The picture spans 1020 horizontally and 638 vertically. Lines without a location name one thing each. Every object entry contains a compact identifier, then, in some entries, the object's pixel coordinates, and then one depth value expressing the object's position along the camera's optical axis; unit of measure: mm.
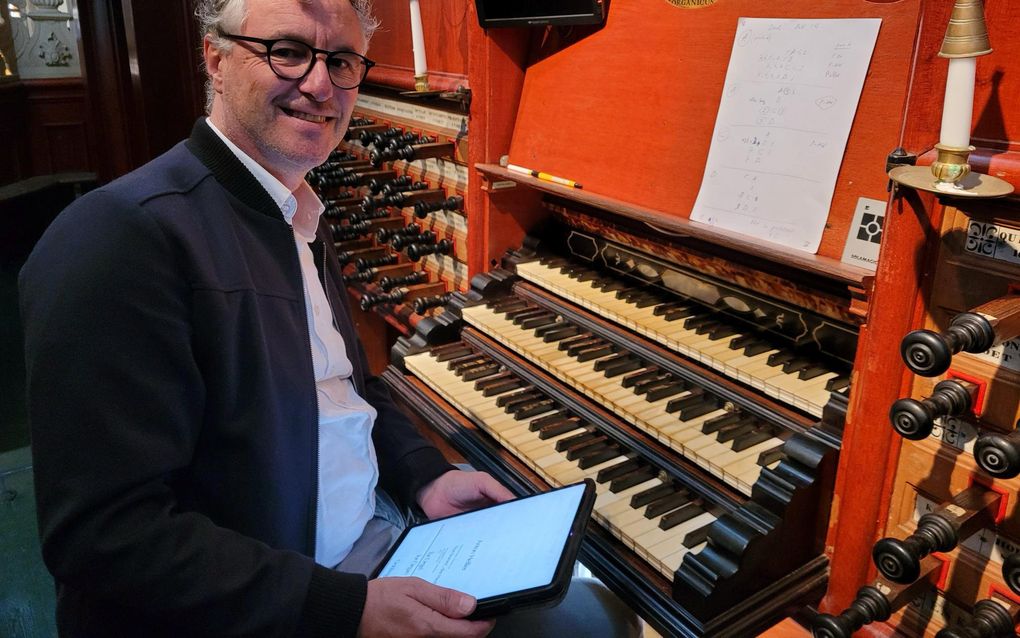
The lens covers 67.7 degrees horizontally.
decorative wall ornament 6488
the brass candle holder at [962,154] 1059
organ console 1273
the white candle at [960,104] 1084
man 1084
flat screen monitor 2168
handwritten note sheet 1594
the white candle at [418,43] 2648
